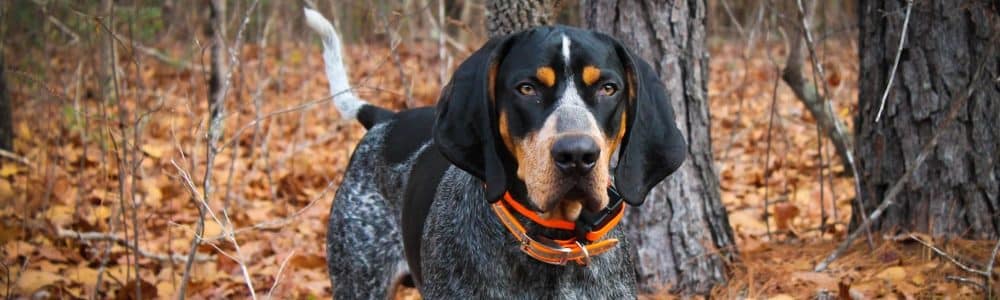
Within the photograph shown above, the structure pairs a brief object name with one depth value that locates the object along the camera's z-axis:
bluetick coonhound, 2.80
